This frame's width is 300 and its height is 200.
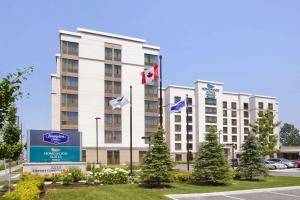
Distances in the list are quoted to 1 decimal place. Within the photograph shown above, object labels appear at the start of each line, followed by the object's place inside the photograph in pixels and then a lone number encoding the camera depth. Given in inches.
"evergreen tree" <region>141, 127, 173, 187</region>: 642.2
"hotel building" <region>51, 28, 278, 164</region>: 1779.5
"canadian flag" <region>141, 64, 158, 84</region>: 831.3
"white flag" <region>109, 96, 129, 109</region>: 1050.4
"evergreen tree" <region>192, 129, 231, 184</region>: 719.5
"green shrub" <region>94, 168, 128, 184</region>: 675.0
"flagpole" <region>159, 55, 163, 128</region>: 749.1
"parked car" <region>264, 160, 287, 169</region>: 1484.3
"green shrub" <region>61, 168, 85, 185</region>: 649.3
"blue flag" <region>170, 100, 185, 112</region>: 965.9
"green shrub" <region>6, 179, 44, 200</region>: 414.1
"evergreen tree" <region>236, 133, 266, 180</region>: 836.8
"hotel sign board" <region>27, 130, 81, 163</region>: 813.6
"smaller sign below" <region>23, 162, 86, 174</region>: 792.3
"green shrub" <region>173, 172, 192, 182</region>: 759.5
